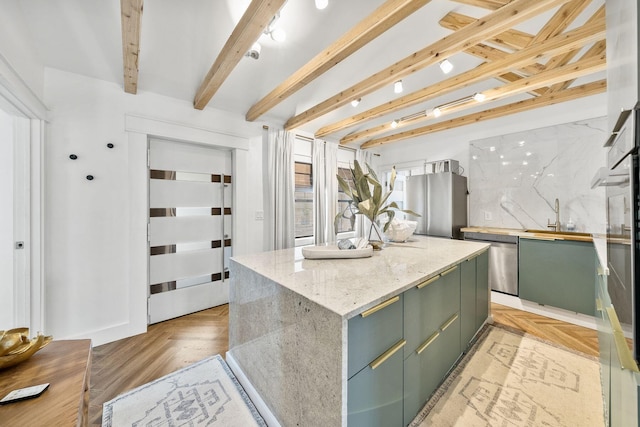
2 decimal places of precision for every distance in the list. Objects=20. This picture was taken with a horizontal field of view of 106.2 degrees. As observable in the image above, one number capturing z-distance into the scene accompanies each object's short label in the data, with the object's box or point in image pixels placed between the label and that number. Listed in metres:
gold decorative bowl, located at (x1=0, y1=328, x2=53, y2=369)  1.03
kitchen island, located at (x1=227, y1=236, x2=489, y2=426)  0.95
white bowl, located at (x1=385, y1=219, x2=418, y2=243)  2.38
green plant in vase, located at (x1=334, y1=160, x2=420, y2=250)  1.90
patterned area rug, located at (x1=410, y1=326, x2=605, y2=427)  1.41
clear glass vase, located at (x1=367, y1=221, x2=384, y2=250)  2.01
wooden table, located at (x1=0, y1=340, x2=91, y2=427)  0.83
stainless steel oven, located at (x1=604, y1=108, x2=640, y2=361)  0.59
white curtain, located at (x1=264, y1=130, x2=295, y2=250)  3.50
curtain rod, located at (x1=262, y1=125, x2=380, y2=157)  3.50
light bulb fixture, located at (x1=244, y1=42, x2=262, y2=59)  2.21
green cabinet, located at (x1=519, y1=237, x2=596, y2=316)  2.50
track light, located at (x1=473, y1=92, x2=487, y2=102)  2.72
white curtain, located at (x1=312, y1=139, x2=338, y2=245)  4.15
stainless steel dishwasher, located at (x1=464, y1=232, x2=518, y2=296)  3.00
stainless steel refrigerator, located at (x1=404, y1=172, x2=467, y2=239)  3.60
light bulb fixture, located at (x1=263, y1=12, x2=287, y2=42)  1.98
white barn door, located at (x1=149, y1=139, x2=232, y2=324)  2.72
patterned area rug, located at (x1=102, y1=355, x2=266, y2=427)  1.40
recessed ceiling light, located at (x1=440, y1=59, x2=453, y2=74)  2.38
